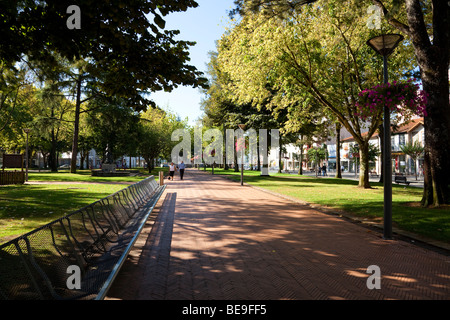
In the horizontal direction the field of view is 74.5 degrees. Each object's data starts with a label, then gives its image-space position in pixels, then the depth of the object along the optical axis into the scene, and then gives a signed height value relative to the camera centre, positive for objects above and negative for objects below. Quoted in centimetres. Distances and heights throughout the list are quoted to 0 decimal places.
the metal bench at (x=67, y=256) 257 -109
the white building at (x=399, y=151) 4612 +248
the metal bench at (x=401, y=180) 2199 -122
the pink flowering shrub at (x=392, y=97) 652 +150
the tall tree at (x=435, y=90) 969 +242
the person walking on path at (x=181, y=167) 2731 -37
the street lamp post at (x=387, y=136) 650 +62
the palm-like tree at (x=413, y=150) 3972 +183
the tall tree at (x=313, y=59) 1559 +600
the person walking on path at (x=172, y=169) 2653 -55
